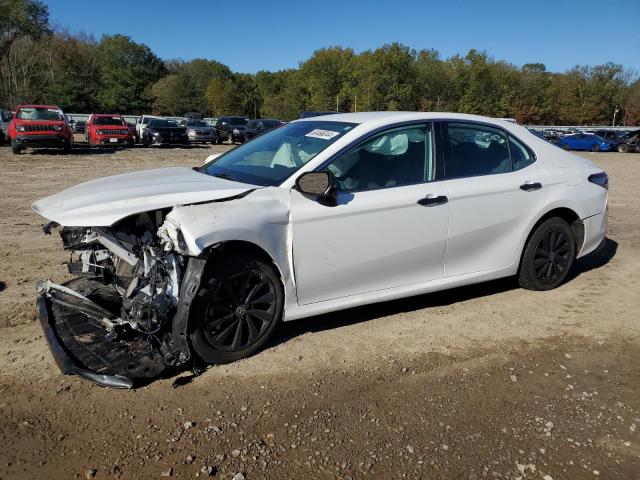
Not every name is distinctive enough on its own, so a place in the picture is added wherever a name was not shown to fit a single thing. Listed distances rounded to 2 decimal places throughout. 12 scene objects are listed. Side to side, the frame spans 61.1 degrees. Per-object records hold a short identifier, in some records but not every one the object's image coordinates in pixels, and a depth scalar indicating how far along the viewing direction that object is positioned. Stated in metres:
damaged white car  3.51
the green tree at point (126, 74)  83.75
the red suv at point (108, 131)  24.02
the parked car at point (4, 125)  24.81
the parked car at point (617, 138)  36.38
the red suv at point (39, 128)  19.80
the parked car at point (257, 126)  31.11
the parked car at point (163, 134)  26.59
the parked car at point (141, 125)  27.77
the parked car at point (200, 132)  30.28
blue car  36.59
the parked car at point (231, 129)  32.72
